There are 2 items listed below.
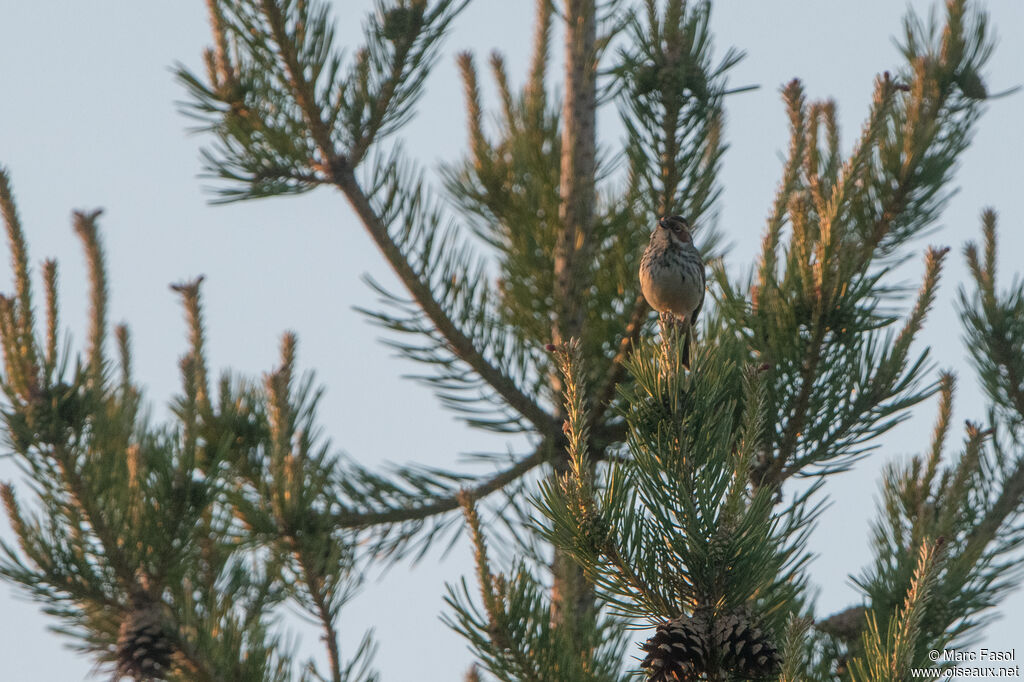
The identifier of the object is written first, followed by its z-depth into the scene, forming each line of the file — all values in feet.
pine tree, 45.56
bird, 47.82
